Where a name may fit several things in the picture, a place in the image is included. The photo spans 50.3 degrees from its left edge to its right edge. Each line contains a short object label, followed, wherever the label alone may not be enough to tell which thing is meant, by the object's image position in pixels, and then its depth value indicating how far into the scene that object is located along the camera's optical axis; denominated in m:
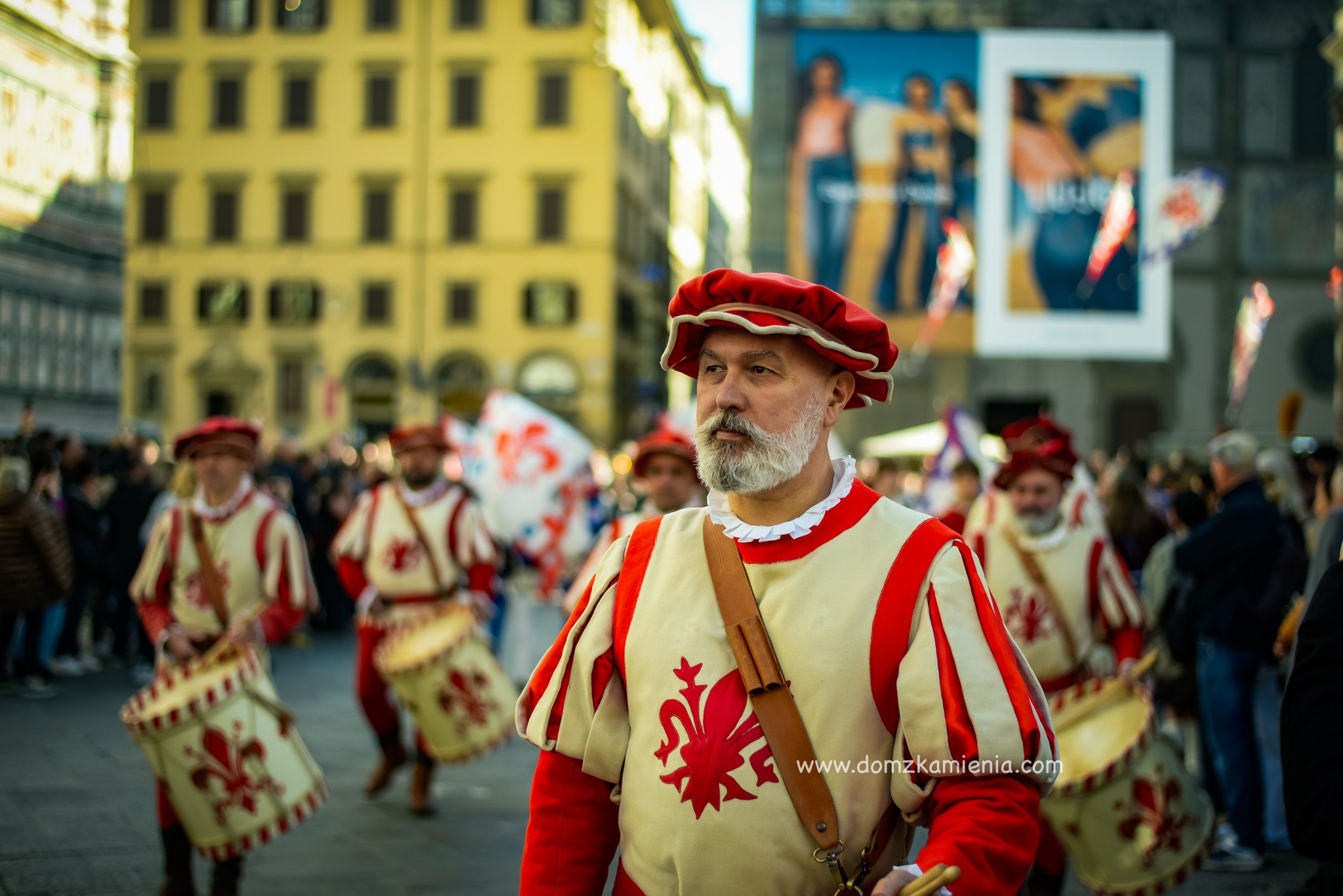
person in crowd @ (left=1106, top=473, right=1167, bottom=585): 10.47
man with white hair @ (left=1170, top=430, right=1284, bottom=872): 6.87
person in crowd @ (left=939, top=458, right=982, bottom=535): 11.21
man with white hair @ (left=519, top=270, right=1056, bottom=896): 2.37
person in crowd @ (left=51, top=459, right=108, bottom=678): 12.24
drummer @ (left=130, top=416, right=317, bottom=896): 5.95
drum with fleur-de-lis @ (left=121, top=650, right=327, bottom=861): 5.08
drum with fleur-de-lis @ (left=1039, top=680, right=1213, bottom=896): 4.94
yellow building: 46.62
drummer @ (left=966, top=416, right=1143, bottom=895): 5.71
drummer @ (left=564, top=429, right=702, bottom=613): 6.53
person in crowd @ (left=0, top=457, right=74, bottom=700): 10.78
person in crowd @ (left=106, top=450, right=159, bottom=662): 12.61
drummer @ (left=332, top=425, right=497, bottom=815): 7.77
